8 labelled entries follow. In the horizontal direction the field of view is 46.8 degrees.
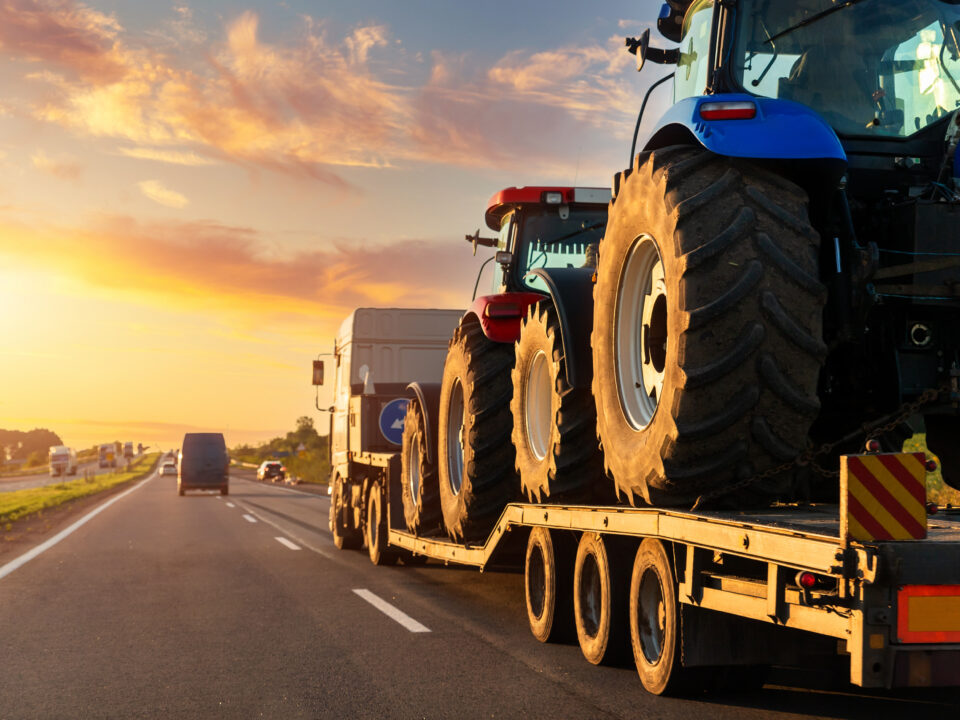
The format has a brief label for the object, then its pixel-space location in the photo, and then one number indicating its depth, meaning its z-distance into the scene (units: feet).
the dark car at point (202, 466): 161.38
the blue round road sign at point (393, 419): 50.06
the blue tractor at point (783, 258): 17.06
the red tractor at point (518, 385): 24.04
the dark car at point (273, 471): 272.88
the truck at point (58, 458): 442.91
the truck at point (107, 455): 555.16
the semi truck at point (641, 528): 13.20
